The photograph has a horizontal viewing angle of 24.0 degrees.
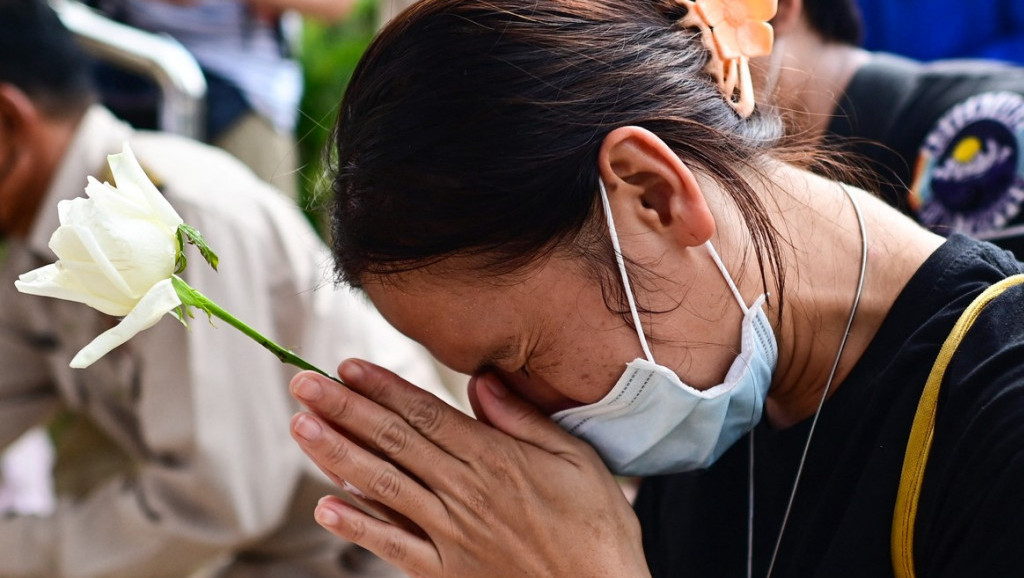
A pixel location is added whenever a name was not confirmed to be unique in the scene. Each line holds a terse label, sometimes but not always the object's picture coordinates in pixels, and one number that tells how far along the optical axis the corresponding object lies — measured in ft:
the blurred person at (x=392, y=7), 5.20
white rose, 3.15
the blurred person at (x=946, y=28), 5.23
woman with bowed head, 3.28
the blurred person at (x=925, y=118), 4.26
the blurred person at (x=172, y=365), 4.38
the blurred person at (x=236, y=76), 6.20
